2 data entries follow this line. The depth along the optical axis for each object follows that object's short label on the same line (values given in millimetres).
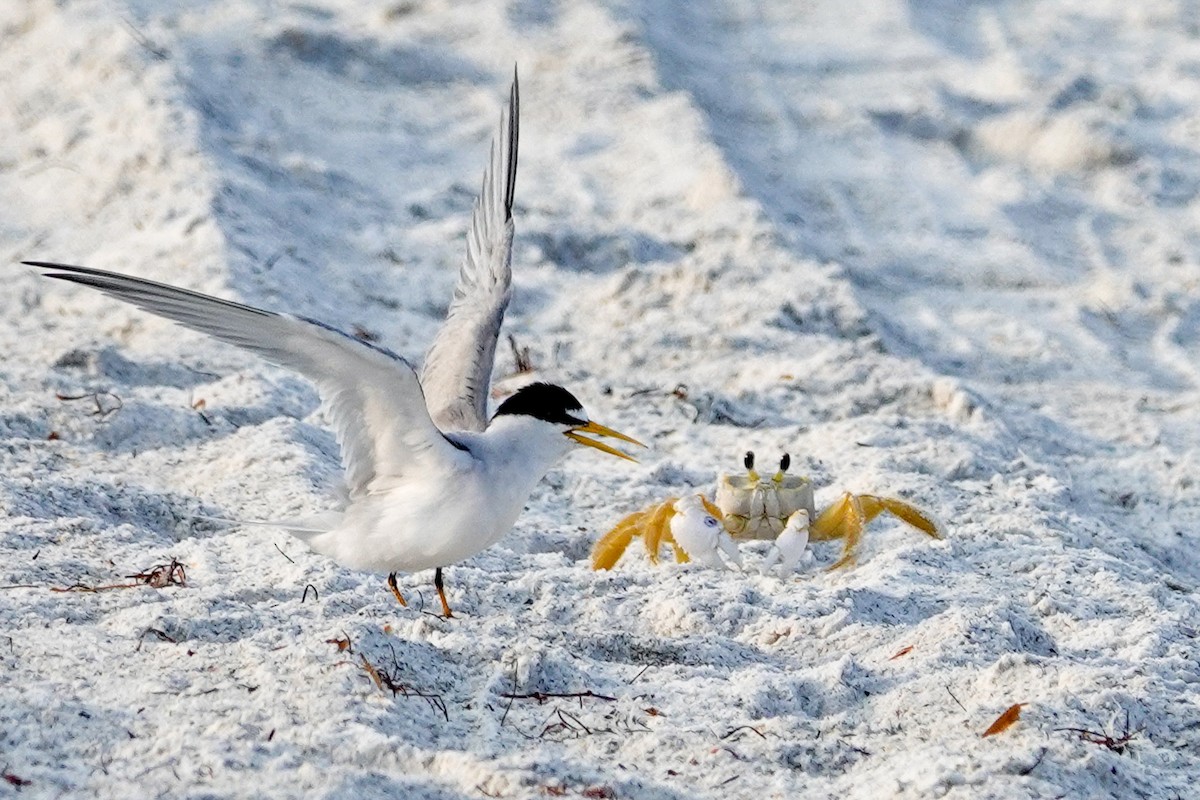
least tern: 7250
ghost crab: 9367
